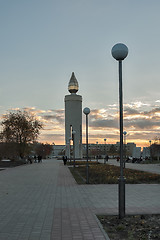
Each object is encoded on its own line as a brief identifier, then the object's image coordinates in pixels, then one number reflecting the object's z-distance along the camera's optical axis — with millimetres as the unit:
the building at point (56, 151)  195875
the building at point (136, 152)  49250
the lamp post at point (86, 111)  15775
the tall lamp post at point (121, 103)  7258
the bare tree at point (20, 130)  48312
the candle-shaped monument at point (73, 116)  75625
